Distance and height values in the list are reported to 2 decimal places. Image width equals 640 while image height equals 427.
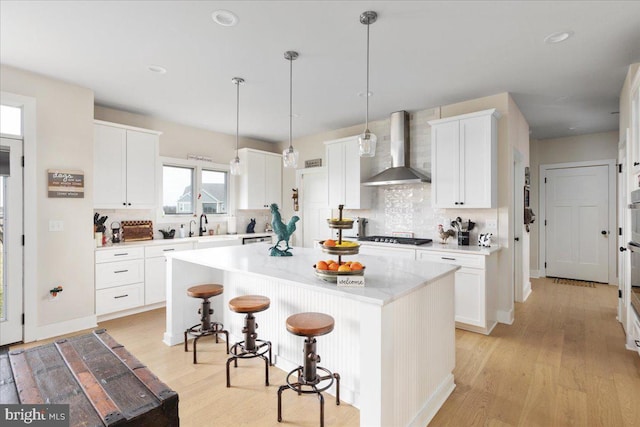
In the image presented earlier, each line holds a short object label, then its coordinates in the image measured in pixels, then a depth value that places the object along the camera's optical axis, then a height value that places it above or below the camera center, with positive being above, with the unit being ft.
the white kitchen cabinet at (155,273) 13.93 -2.70
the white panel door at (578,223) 18.42 -0.48
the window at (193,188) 16.78 +1.47
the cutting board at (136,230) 14.60 -0.79
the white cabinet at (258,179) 19.04 +2.21
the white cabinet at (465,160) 12.03 +2.19
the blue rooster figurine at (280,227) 8.93 -0.37
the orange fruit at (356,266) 6.04 -1.00
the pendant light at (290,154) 9.28 +1.81
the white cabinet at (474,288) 11.19 -2.69
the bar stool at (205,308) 9.55 -3.01
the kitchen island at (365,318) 5.23 -2.40
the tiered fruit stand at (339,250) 6.00 -0.73
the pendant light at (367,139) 7.54 +1.90
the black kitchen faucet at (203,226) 17.85 -0.69
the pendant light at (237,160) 10.37 +1.81
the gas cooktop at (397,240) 13.68 -1.16
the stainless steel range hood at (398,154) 14.60 +2.93
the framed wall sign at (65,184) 11.20 +1.10
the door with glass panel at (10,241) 10.36 -0.93
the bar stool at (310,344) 6.35 -2.85
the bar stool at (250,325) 7.96 -3.03
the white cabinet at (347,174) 16.31 +2.19
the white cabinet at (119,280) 12.55 -2.75
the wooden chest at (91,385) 3.70 -2.28
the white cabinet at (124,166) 13.20 +2.12
